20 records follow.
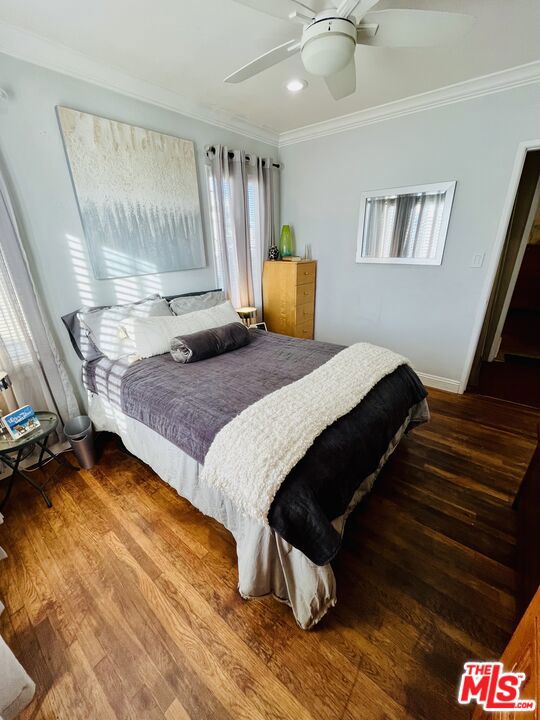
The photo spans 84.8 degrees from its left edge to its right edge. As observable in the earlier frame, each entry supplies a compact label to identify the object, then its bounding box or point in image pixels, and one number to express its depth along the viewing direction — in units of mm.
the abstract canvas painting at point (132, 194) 2025
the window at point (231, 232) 2891
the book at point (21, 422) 1680
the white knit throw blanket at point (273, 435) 1062
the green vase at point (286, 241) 3526
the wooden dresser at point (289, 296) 3334
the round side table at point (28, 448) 1644
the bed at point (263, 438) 1089
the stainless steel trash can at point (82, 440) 1979
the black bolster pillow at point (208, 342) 1984
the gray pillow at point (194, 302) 2496
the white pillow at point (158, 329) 2039
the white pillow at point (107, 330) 2027
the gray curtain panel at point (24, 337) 1753
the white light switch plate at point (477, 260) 2537
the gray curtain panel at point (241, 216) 2864
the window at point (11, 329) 1788
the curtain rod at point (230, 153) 2707
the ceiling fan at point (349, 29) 1196
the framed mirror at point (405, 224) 2665
